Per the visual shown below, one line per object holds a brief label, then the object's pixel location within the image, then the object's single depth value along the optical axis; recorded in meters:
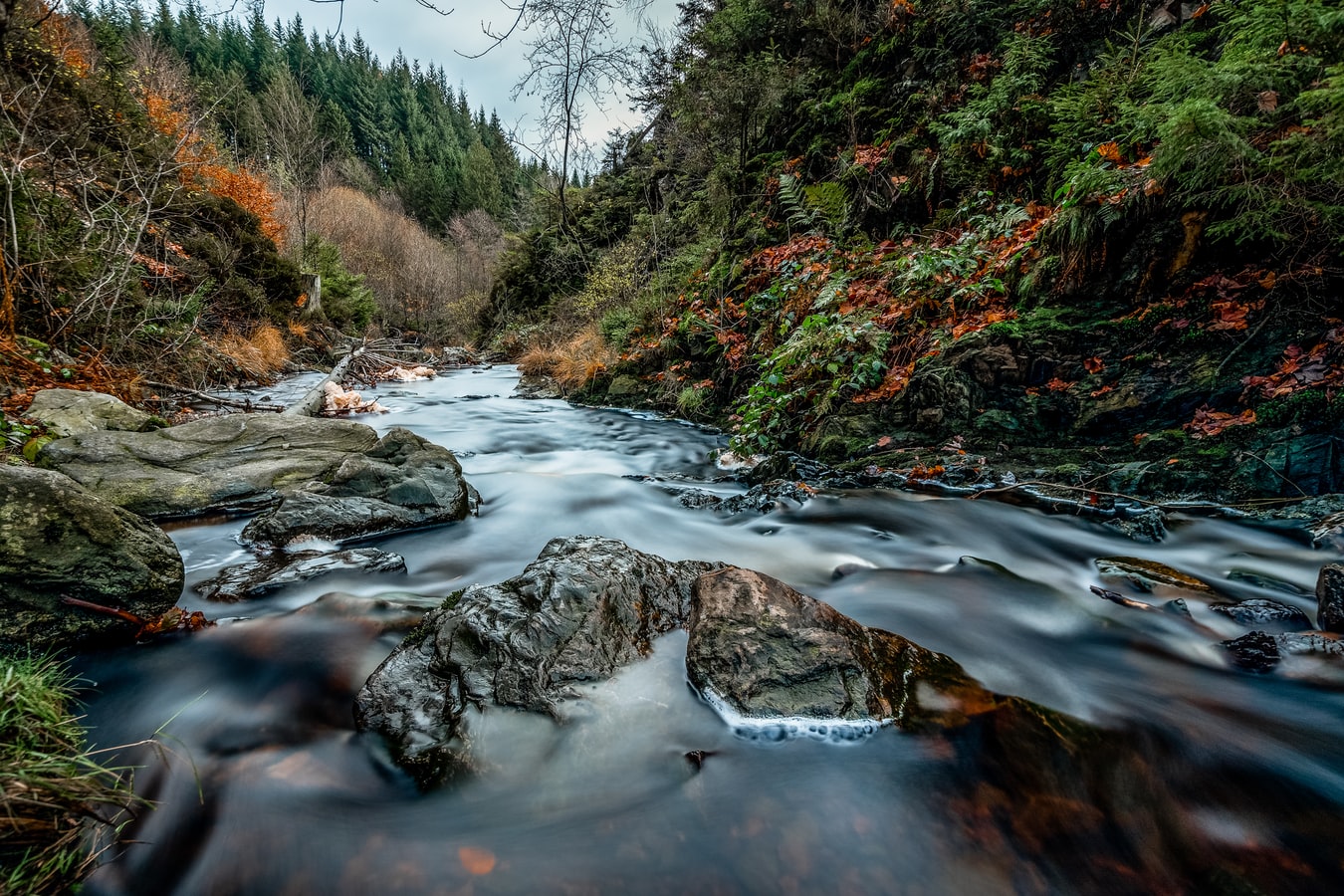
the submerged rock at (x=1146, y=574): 2.80
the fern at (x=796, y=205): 7.66
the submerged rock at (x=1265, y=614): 2.47
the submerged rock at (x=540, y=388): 11.84
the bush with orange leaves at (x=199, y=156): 13.24
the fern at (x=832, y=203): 7.41
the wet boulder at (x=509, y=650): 1.84
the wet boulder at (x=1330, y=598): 2.27
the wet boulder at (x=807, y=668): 1.95
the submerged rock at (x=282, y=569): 2.80
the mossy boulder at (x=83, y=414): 3.91
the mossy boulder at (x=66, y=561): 1.99
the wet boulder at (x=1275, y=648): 2.17
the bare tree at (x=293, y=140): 20.98
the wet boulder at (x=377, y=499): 3.45
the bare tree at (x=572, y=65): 5.34
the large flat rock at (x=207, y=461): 3.58
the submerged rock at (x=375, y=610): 2.60
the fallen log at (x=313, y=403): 6.93
